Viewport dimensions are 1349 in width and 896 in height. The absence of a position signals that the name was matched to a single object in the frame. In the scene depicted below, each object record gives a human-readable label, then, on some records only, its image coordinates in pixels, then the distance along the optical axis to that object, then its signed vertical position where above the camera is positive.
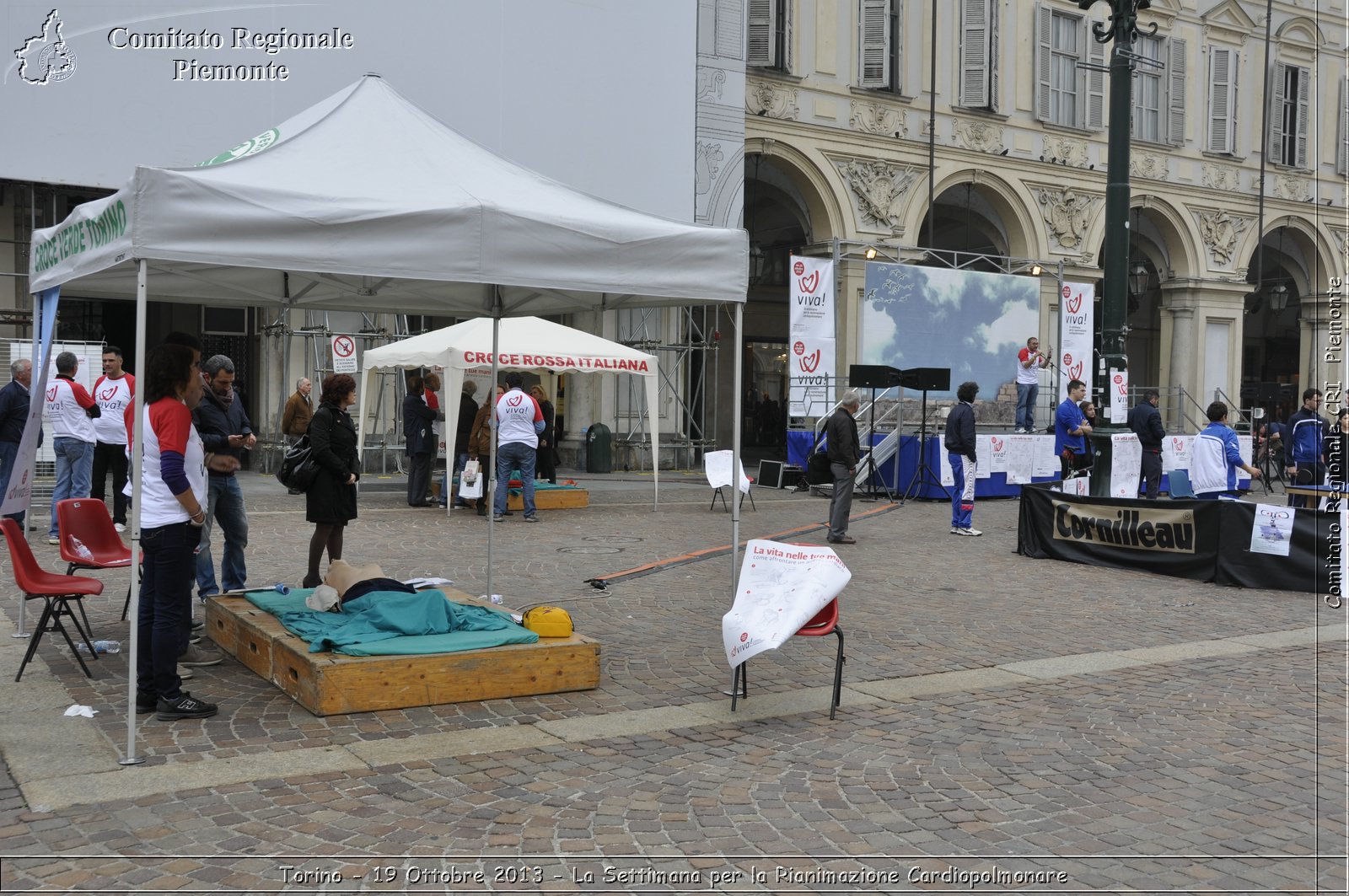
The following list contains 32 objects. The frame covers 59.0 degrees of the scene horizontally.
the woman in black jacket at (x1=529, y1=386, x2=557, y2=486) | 18.33 -0.56
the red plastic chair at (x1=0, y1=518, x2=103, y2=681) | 6.53 -1.01
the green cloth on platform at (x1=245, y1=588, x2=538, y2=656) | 6.34 -1.22
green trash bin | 23.95 -0.69
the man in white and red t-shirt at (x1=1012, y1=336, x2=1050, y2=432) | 22.91 +0.80
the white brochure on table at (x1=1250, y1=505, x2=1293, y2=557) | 10.93 -0.95
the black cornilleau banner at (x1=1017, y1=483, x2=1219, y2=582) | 11.46 -1.09
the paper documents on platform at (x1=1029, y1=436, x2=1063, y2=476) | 21.05 -0.65
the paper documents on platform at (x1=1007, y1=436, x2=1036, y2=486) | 20.72 -0.63
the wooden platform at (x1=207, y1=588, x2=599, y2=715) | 6.06 -1.39
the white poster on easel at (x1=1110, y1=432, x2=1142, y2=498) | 17.28 -0.60
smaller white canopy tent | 15.52 +0.80
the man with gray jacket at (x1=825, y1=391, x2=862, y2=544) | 13.60 -0.45
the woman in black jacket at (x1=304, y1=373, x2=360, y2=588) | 8.46 -0.39
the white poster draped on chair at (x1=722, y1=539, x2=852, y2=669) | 6.25 -0.94
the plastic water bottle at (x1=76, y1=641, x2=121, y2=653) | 7.34 -1.49
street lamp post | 13.34 +2.37
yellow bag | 6.95 -1.22
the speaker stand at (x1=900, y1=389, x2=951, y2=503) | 19.38 -0.92
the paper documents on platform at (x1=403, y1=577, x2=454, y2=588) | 8.10 -1.19
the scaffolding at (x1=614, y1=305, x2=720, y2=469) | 24.38 +0.70
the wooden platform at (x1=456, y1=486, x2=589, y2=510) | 16.72 -1.22
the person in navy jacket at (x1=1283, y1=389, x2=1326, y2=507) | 14.95 -0.27
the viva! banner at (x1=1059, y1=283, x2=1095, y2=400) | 26.84 +2.11
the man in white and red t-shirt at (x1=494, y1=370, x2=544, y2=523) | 14.71 -0.25
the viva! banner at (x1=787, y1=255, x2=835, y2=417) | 22.70 +1.52
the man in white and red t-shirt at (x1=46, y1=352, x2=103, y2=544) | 11.66 -0.20
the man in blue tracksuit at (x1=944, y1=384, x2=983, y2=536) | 14.61 -0.36
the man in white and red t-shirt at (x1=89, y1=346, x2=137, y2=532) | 11.81 -0.20
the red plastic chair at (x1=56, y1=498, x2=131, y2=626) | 7.29 -0.82
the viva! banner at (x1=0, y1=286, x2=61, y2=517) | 7.05 -0.17
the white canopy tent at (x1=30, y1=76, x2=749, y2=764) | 5.55 +0.97
